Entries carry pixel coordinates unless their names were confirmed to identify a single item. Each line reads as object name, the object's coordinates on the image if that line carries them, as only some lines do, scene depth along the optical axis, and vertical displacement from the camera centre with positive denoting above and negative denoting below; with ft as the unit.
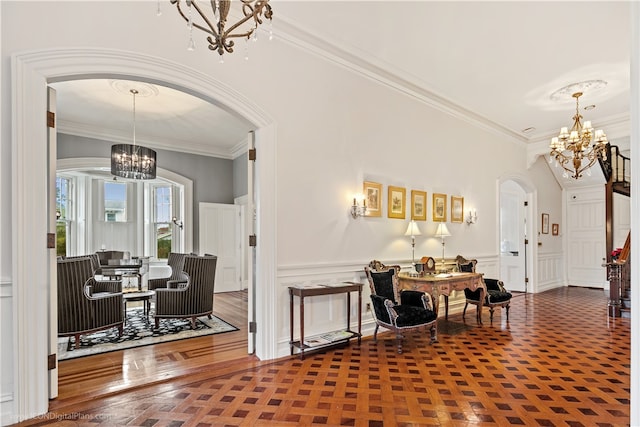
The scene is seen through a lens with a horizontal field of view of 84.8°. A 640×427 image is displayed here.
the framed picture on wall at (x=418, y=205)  18.12 +0.71
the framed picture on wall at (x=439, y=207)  19.30 +0.63
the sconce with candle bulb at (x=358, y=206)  15.31 +0.56
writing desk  14.98 -2.88
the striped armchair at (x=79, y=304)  12.56 -3.18
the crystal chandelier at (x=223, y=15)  7.26 +4.29
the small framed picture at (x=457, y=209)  20.31 +0.56
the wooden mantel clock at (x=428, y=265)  16.46 -2.20
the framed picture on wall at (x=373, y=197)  15.93 +1.02
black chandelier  18.39 +3.12
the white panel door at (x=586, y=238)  28.81 -1.65
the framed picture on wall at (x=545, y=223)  28.27 -0.43
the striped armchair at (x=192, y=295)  15.96 -3.53
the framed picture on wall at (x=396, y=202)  17.02 +0.83
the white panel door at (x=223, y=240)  26.81 -1.61
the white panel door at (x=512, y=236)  27.53 -1.42
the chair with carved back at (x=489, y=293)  17.40 -3.82
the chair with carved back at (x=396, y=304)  13.41 -3.55
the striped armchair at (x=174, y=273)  19.20 -3.03
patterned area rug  13.29 -5.01
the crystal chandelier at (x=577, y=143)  17.92 +3.99
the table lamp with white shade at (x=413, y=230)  17.10 -0.56
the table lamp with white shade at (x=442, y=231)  18.38 -0.66
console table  12.58 -3.53
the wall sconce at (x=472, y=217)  21.24 +0.09
